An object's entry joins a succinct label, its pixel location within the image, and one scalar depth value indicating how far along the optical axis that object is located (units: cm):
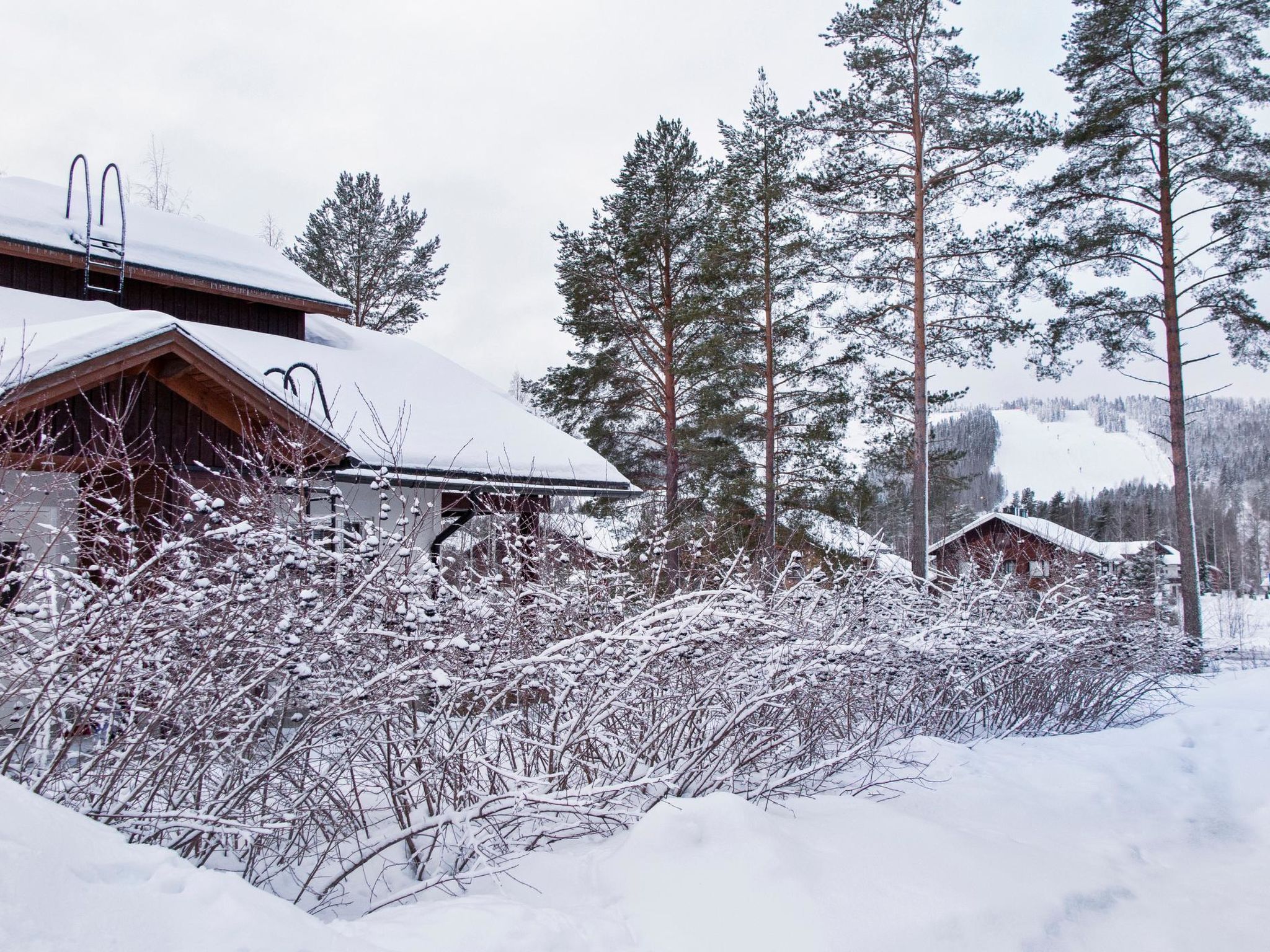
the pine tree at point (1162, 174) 1413
